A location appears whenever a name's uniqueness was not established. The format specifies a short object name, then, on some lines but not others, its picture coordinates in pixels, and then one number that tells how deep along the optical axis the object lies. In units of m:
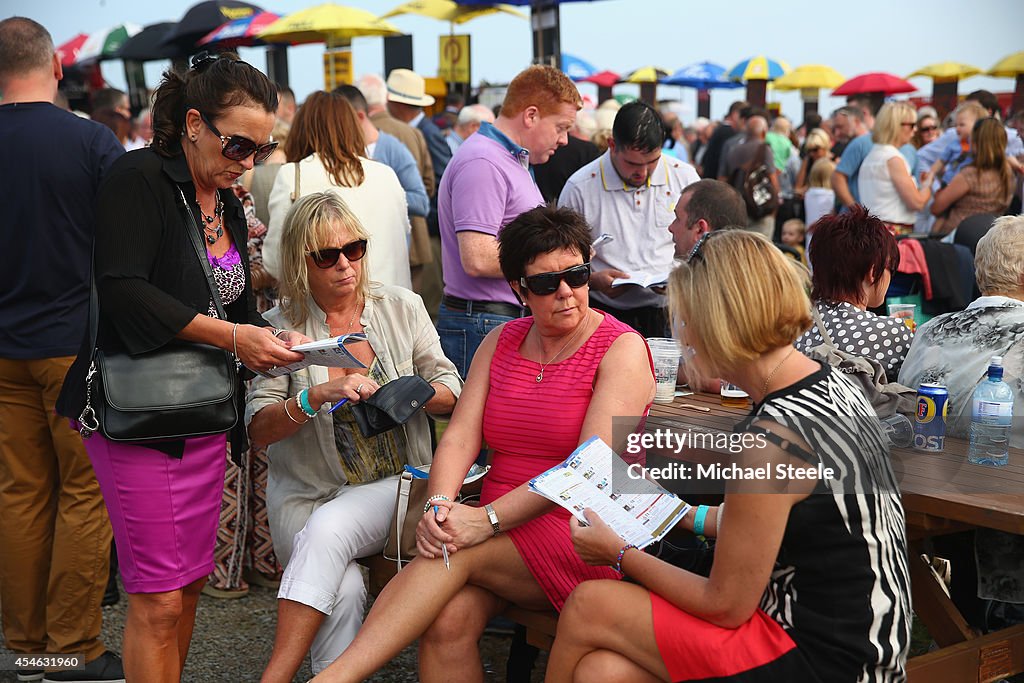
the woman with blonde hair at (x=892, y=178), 7.30
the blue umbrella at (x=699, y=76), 23.09
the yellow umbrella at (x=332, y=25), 11.78
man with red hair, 4.08
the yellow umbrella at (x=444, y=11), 14.00
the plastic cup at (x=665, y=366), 3.58
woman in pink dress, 2.77
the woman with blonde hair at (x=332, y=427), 3.02
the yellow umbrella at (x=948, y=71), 20.55
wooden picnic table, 2.51
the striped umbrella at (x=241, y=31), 13.84
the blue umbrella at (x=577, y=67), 21.66
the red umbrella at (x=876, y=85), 18.14
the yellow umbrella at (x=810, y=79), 20.67
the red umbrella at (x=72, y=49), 20.51
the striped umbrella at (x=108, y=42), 20.22
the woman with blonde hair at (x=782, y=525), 2.06
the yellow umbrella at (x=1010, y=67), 16.03
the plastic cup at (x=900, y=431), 3.04
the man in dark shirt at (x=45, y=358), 3.35
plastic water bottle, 2.83
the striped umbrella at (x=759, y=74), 20.45
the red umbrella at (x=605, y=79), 23.06
